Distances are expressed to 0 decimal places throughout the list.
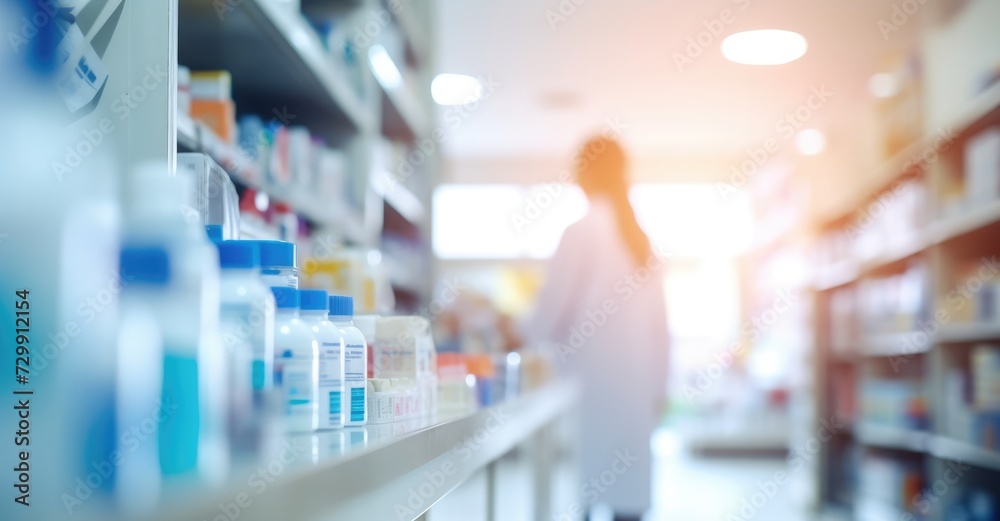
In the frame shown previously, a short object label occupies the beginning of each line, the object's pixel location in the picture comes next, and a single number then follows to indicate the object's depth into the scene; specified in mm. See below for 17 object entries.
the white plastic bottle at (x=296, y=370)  913
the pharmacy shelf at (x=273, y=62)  1980
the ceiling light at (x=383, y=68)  3240
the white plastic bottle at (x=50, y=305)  587
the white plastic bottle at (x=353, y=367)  1076
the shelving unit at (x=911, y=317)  3936
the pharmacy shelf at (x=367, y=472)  577
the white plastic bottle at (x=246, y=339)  749
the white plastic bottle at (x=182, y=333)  629
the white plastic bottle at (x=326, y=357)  997
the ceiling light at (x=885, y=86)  5160
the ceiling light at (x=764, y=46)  5453
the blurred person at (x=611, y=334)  3311
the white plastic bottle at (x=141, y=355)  583
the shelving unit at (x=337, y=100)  2020
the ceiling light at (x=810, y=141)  8312
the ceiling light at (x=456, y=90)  6949
